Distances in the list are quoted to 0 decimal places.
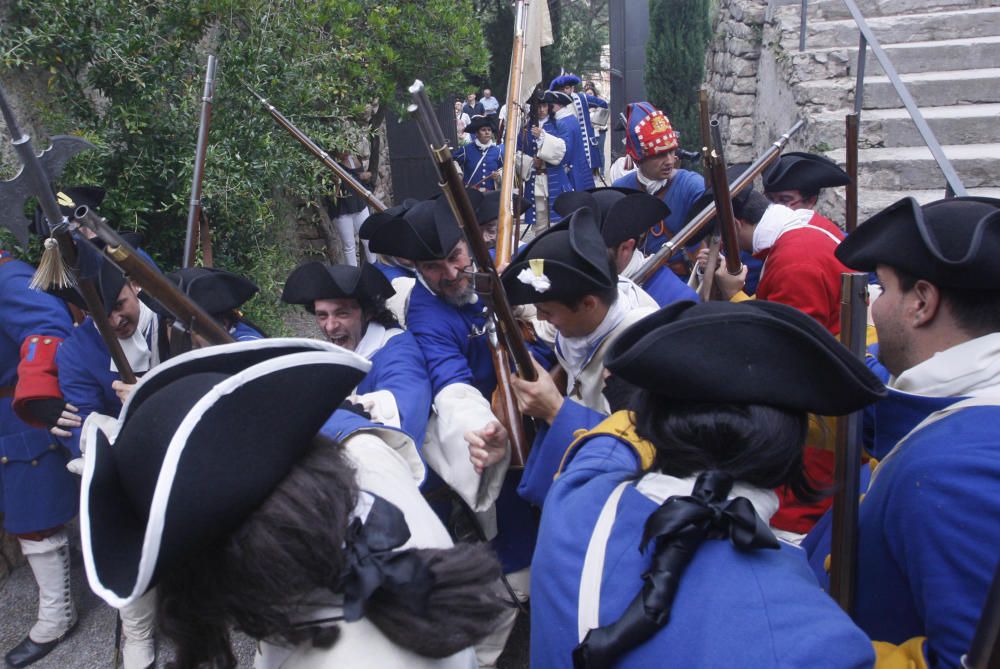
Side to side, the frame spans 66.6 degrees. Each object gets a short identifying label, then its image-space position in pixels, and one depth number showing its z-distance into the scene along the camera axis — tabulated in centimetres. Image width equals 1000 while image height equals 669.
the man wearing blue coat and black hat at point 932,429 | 132
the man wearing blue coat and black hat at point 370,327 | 282
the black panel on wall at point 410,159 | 1303
